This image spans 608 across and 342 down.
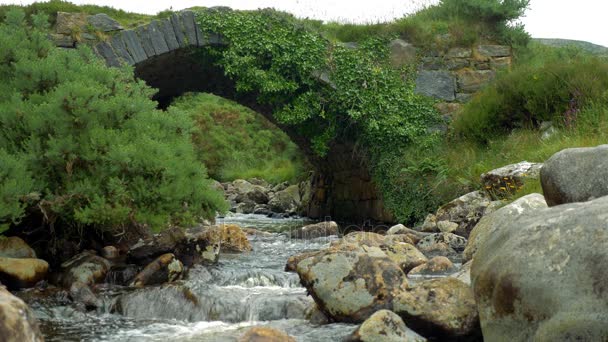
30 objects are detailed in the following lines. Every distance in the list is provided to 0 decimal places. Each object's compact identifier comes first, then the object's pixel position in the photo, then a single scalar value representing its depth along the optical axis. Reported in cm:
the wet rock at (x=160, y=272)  668
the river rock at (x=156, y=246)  723
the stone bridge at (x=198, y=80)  1134
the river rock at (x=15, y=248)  676
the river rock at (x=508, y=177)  885
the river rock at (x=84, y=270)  658
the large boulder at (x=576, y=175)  505
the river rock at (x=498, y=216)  603
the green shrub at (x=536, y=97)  1054
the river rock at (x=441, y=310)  451
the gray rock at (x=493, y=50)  1332
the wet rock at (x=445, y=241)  842
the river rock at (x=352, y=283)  506
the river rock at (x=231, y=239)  904
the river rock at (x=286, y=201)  1711
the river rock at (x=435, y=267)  668
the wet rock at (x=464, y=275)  513
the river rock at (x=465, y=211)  912
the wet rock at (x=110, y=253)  737
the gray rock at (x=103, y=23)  1128
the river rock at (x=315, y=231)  1066
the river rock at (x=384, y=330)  435
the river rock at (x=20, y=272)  634
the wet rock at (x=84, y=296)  592
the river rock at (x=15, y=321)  291
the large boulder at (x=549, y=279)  340
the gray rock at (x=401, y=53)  1295
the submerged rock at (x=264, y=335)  415
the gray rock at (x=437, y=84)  1286
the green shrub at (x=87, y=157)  643
